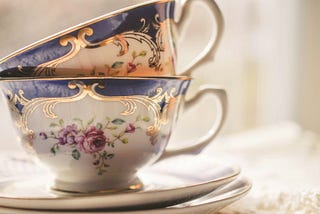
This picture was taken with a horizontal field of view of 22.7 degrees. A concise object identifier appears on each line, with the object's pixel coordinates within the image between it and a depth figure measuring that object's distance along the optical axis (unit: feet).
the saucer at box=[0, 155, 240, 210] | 1.10
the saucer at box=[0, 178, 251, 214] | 1.11
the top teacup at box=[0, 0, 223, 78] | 1.25
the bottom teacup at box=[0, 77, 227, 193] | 1.23
